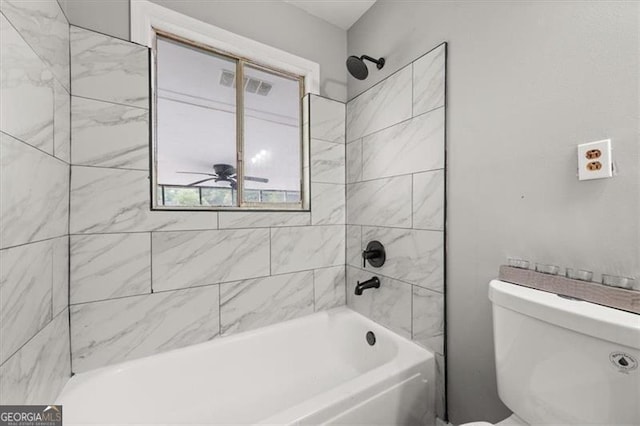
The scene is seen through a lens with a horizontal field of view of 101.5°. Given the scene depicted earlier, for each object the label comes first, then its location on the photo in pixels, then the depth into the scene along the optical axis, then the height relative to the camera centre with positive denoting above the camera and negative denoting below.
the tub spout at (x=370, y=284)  1.60 -0.45
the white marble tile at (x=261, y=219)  1.53 -0.05
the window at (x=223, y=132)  1.49 +0.51
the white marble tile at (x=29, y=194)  0.74 +0.06
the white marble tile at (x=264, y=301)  1.54 -0.56
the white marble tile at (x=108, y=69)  1.19 +0.68
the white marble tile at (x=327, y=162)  1.82 +0.36
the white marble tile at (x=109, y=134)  1.19 +0.37
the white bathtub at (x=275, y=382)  1.09 -0.85
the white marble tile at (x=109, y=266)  1.20 -0.26
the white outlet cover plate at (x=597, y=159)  0.79 +0.16
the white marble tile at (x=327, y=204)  1.82 +0.05
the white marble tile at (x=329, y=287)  1.83 -0.54
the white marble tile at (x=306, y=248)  1.68 -0.25
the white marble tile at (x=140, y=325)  1.22 -0.58
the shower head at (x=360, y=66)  1.57 +0.89
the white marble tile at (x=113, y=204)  1.20 +0.04
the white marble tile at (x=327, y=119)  1.82 +0.66
